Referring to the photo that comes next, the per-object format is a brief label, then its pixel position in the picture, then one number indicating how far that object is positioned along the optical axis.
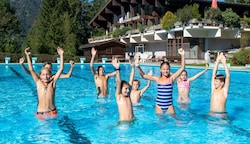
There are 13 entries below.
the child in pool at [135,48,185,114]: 5.84
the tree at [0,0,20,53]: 43.22
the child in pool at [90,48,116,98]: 9.12
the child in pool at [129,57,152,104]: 8.06
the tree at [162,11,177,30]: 29.61
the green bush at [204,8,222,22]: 28.05
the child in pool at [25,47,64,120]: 6.09
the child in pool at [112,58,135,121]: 5.45
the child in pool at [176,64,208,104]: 8.47
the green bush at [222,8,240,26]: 28.47
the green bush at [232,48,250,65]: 22.87
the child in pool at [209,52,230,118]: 6.22
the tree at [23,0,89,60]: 43.12
